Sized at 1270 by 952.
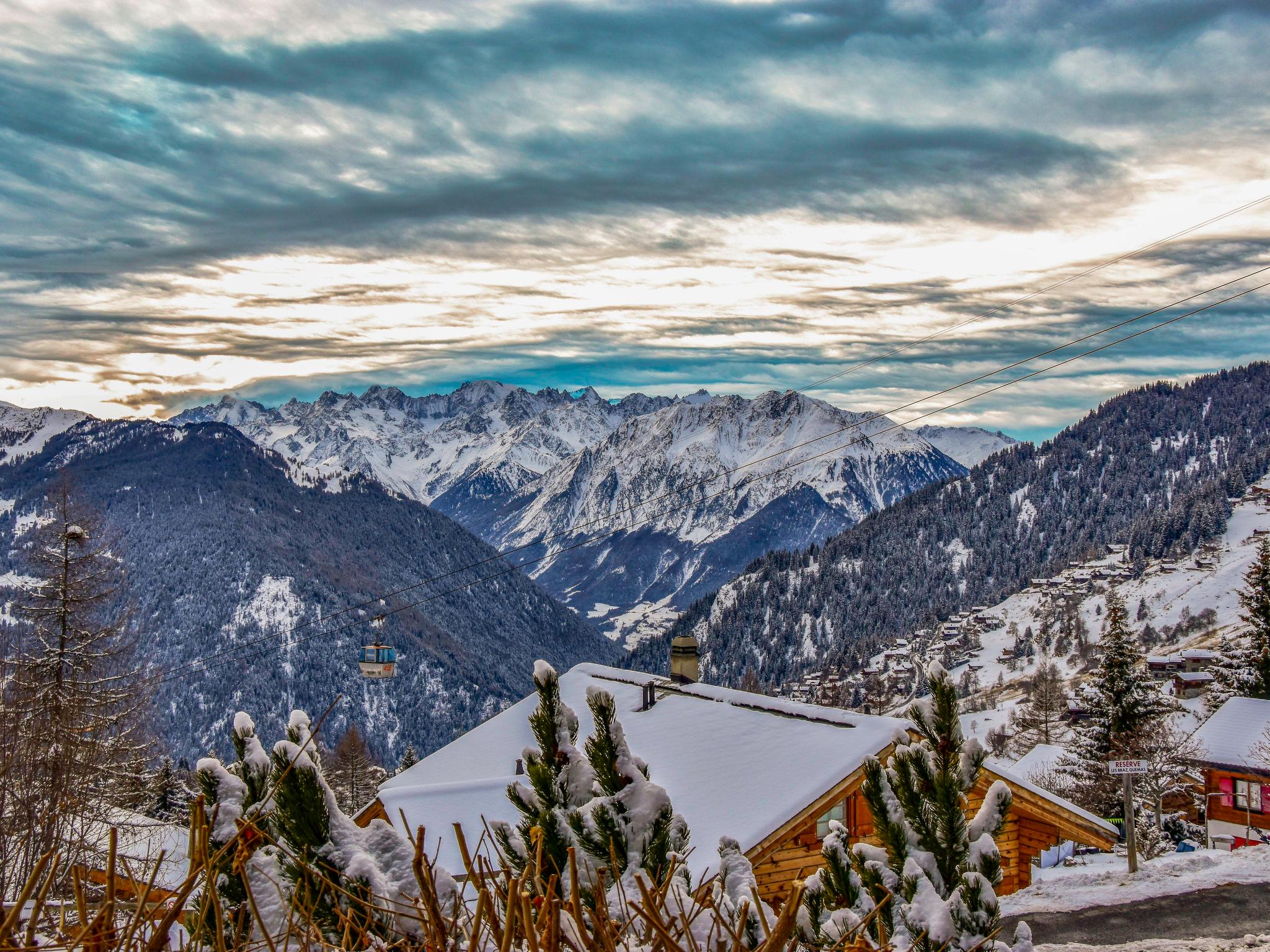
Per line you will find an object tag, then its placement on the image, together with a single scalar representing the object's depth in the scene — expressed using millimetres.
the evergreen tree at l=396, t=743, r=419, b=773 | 50875
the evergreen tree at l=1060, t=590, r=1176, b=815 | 29766
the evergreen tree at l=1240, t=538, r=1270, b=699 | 34250
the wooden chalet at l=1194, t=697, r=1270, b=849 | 30594
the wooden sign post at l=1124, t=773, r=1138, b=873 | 15500
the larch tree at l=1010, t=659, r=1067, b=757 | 56562
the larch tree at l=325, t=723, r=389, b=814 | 47500
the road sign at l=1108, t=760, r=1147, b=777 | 13984
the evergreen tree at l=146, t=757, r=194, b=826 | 29016
